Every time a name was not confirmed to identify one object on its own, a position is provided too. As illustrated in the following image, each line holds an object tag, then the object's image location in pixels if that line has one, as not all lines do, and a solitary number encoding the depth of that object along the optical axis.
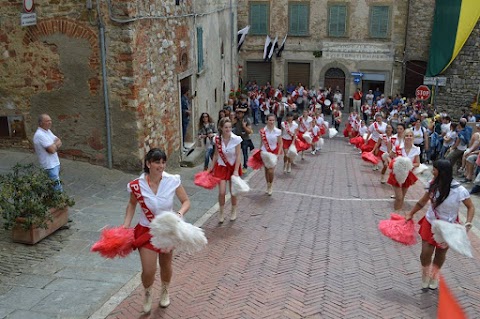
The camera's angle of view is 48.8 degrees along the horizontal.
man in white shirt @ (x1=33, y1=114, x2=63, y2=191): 8.09
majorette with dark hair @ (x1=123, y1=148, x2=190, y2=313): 5.30
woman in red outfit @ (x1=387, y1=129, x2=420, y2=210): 10.01
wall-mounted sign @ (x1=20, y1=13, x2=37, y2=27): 10.55
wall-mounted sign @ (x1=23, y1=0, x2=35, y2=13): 10.70
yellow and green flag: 25.80
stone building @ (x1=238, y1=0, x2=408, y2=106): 29.61
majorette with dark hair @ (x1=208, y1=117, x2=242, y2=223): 8.71
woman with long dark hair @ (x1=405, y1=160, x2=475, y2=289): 5.91
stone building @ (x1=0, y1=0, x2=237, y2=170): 10.88
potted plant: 7.07
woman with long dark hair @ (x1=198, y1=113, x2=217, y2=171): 13.41
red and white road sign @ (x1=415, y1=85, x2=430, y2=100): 24.50
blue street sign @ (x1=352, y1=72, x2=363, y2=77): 30.45
